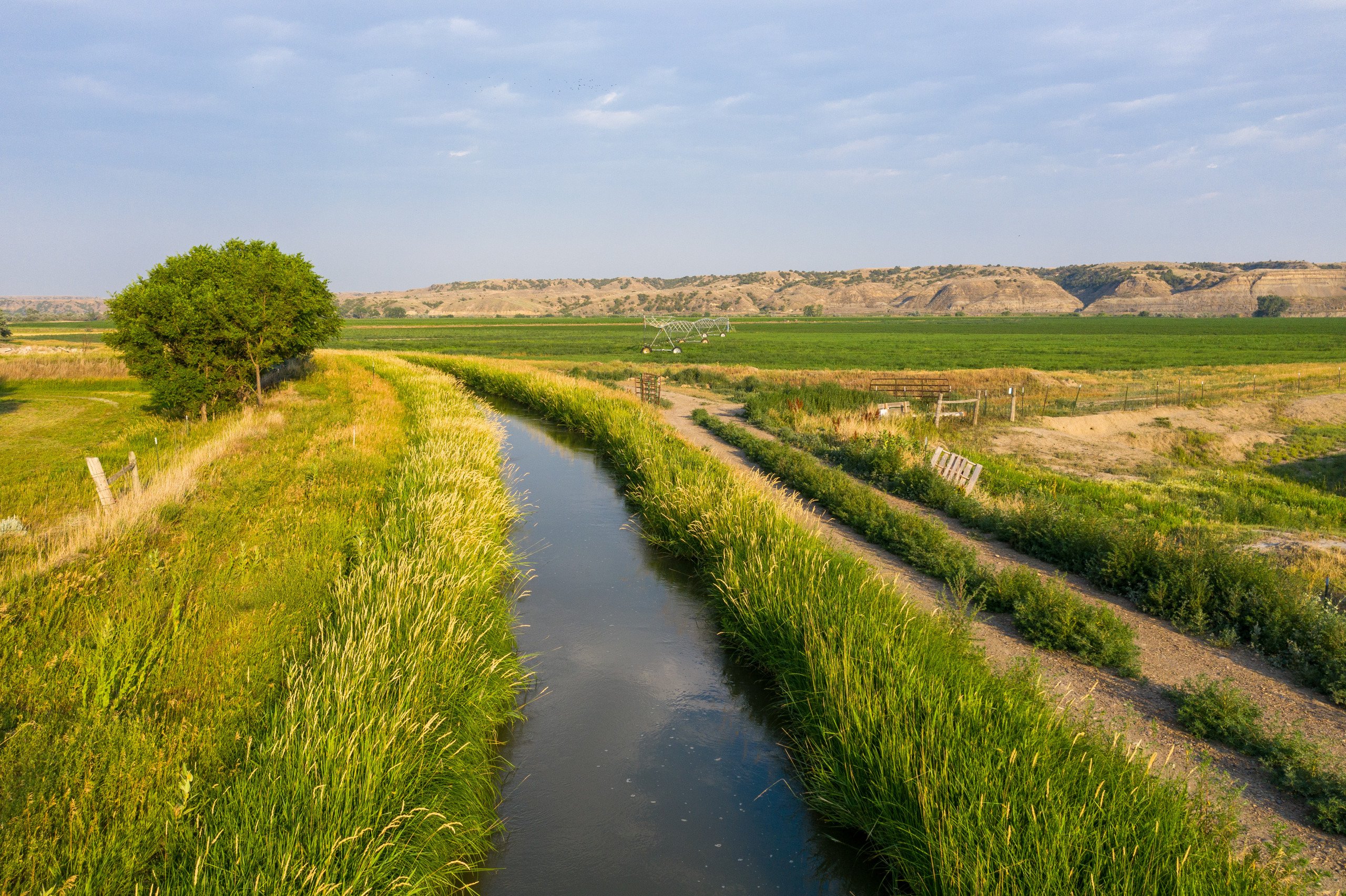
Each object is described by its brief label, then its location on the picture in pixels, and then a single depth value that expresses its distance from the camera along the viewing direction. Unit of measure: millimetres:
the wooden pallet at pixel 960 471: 15211
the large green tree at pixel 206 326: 25000
